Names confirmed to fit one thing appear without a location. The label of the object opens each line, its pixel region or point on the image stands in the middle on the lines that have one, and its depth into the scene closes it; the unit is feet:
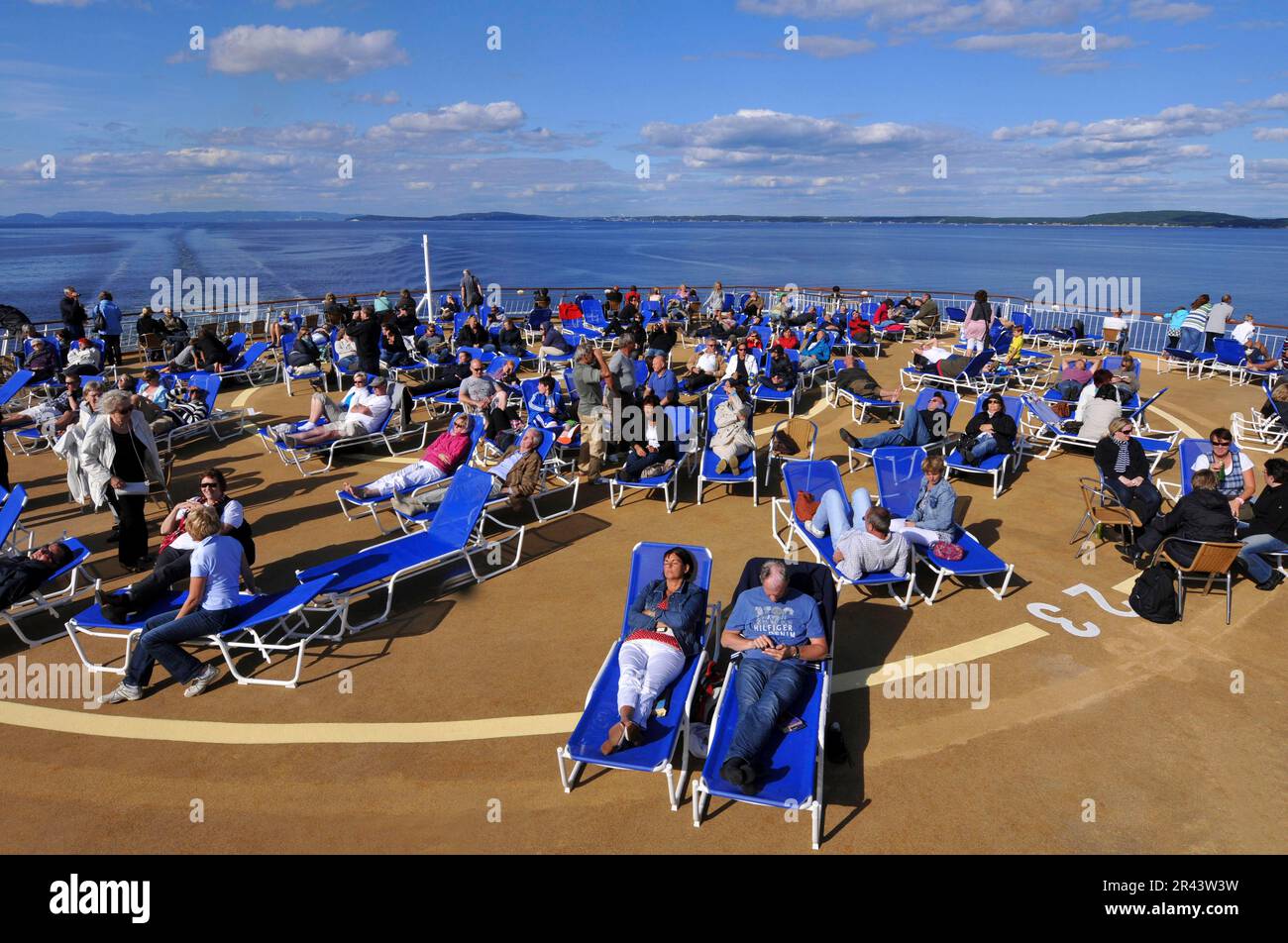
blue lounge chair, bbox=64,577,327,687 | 16.61
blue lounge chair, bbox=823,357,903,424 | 37.47
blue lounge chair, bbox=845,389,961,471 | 30.83
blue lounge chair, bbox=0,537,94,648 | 18.24
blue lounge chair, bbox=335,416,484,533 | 24.80
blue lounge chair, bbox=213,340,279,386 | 44.55
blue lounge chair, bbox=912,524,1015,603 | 19.98
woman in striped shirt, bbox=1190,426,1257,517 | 23.12
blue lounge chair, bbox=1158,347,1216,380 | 49.65
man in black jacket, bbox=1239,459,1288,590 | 20.75
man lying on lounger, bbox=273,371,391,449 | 31.50
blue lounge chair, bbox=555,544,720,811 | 12.98
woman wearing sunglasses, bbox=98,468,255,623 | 17.08
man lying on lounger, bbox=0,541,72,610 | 17.81
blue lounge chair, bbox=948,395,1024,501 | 27.91
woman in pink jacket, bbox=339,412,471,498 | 26.09
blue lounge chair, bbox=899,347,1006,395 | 43.16
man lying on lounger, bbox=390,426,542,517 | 25.04
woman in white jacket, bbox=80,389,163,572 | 21.53
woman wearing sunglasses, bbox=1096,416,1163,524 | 24.17
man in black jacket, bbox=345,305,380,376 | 40.14
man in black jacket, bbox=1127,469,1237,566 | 19.57
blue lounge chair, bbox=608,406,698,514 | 26.81
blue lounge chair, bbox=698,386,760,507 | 27.27
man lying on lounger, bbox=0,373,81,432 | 32.37
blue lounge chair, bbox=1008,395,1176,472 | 31.48
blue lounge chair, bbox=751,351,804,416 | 38.70
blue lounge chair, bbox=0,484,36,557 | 19.71
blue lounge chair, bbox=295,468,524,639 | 19.07
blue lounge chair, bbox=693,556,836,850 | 12.17
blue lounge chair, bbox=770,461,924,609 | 21.36
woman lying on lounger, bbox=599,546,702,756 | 13.92
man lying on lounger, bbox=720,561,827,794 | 13.41
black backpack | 19.31
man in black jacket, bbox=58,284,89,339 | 50.83
